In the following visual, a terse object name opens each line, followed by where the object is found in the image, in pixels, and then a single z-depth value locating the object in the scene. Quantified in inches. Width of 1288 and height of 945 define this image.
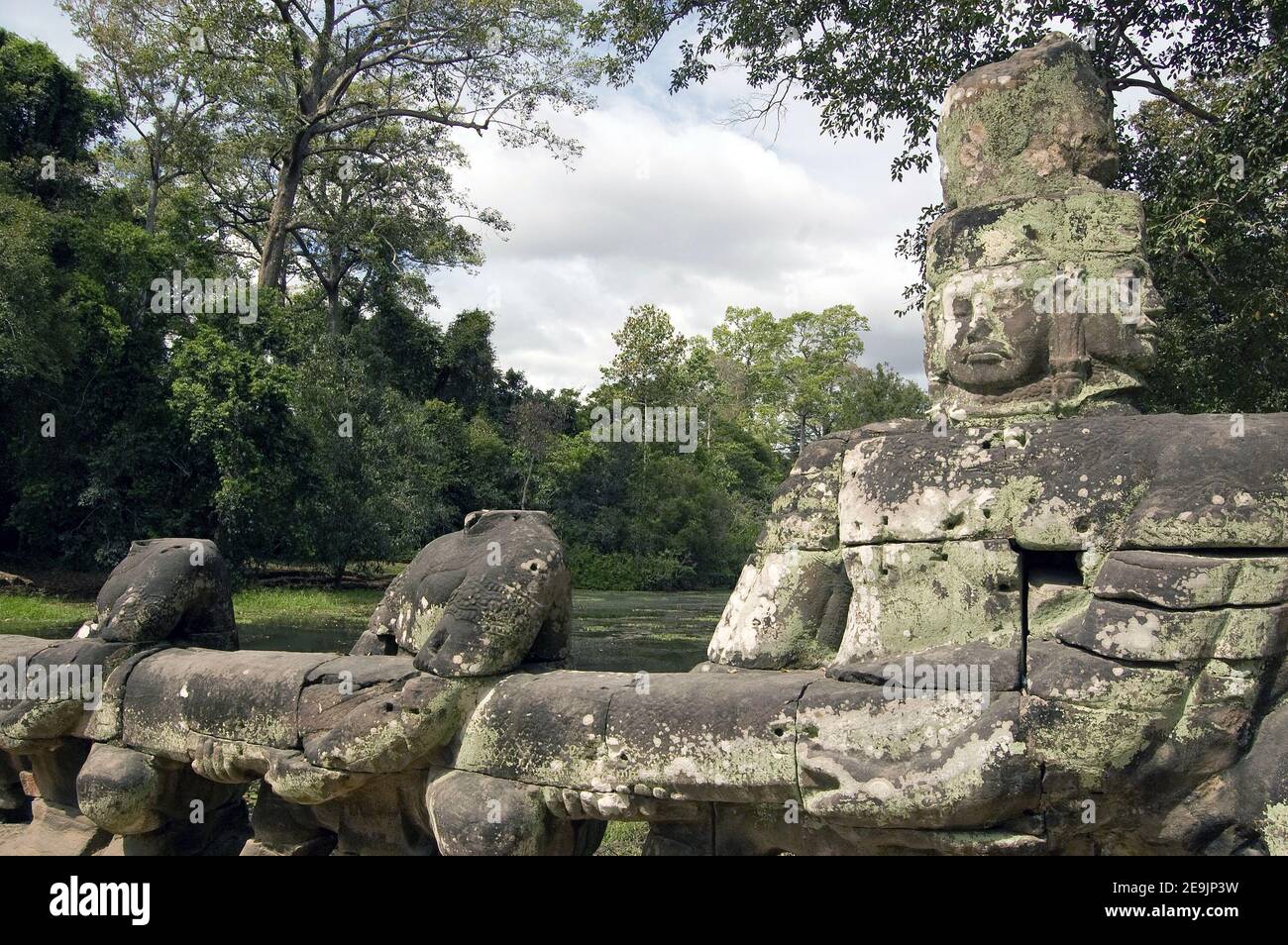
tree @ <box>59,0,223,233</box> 898.7
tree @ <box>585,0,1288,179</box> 372.8
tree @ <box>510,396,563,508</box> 1115.6
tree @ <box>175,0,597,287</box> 863.1
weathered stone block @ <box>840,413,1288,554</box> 135.8
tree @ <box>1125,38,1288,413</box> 305.4
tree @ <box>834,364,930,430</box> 1243.8
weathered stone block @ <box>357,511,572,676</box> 172.7
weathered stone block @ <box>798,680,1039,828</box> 137.2
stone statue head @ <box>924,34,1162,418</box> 163.2
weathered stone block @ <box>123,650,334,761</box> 185.5
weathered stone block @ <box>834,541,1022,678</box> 150.7
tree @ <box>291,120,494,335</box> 1059.9
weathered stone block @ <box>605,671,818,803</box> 148.6
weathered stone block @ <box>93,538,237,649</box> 214.7
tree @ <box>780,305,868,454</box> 1742.1
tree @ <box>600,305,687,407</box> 1273.4
